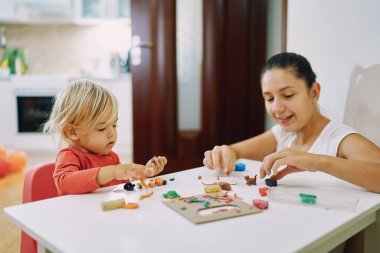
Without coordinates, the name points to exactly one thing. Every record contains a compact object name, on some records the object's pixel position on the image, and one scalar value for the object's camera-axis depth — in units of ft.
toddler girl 3.59
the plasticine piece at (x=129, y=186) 3.15
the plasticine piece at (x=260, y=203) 2.67
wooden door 9.26
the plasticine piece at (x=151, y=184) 3.26
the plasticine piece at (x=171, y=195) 2.92
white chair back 4.81
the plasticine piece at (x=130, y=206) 2.67
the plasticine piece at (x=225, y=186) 3.18
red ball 11.45
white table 2.09
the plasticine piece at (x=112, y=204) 2.64
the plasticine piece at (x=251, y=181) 3.37
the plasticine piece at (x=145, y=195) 2.92
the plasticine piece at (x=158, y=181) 3.33
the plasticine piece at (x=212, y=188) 3.08
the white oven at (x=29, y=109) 15.23
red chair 3.88
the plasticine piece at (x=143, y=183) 3.20
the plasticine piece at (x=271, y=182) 3.32
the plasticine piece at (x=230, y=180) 3.41
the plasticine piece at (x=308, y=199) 2.78
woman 3.35
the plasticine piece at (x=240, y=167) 3.99
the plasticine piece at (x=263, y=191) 3.02
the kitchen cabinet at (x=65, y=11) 16.02
